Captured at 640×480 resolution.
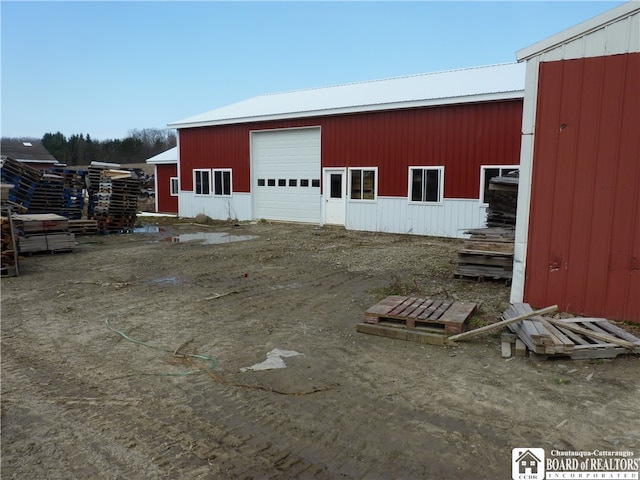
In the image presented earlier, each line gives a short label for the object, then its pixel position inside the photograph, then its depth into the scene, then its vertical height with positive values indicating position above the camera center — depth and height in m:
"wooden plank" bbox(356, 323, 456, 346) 5.64 -1.85
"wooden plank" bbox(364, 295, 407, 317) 6.17 -1.68
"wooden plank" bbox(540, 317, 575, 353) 4.97 -1.67
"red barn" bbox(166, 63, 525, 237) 15.17 +1.11
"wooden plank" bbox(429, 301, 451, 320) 5.98 -1.68
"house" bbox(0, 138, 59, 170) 43.66 +2.71
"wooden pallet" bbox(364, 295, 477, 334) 5.84 -1.68
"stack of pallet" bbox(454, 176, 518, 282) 8.60 -1.26
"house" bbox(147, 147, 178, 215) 27.11 -0.05
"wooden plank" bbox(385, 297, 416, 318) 6.09 -1.67
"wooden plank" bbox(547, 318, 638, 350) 5.10 -1.66
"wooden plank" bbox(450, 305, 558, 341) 5.30 -1.60
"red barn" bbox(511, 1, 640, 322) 6.16 +0.18
